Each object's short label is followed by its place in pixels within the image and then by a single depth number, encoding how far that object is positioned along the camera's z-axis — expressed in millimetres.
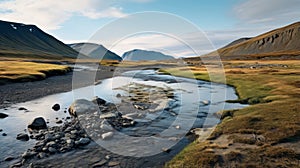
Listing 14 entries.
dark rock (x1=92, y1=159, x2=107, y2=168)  13455
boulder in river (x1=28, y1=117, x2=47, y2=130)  19797
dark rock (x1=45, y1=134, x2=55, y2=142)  16750
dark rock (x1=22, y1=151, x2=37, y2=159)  14117
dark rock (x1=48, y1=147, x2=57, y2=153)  15087
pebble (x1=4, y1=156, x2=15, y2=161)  13928
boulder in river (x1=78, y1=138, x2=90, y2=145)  16641
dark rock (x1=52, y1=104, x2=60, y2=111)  27606
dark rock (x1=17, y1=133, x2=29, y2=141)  17156
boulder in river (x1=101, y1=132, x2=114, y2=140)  17911
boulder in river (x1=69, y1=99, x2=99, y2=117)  24966
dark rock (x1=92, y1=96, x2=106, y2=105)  29766
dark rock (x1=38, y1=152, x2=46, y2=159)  14272
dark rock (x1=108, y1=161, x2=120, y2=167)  13531
